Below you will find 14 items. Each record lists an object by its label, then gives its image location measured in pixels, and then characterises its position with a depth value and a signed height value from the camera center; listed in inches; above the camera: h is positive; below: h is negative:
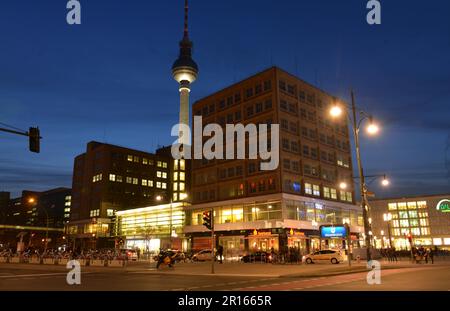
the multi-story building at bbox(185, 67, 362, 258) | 2478.2 +430.5
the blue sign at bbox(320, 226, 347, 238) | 1941.4 +48.4
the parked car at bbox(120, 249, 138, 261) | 2075.5 -51.5
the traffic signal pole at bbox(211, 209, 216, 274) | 1191.9 +56.1
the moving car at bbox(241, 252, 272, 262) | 1940.2 -68.6
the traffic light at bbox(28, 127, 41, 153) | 758.4 +194.6
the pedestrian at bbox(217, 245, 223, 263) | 1789.9 -30.2
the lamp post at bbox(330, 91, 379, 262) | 1051.8 +283.8
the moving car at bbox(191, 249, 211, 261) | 2124.8 -64.8
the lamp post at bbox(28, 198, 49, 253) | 1785.2 +196.7
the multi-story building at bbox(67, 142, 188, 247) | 4638.3 +701.8
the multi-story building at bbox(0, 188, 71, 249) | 5620.1 +156.8
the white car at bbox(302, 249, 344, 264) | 1694.1 -63.4
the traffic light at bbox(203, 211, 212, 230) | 1190.0 +69.3
